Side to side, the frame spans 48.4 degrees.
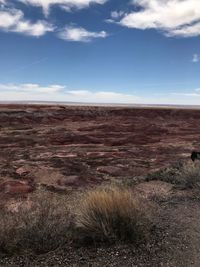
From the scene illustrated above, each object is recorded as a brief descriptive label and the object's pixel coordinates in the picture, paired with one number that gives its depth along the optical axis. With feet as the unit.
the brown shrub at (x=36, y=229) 11.19
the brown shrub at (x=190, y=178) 19.46
